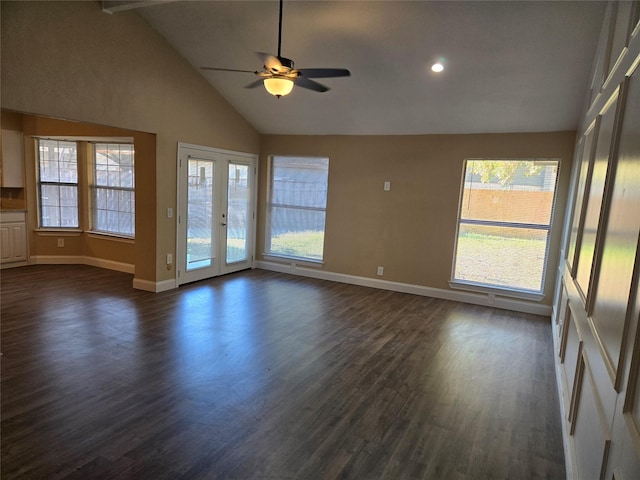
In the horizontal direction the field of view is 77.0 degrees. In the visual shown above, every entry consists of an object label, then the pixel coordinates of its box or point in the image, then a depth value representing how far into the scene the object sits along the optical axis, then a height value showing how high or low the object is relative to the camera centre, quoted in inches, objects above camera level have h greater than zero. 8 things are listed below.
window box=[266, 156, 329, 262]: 266.7 -8.4
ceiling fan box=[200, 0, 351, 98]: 125.4 +39.1
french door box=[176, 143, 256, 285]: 227.9 -13.9
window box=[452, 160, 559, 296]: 208.2 -8.9
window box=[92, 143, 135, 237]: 253.9 -3.8
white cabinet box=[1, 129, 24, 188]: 246.4 +10.7
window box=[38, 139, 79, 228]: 261.7 -2.2
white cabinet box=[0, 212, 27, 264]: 247.6 -37.6
